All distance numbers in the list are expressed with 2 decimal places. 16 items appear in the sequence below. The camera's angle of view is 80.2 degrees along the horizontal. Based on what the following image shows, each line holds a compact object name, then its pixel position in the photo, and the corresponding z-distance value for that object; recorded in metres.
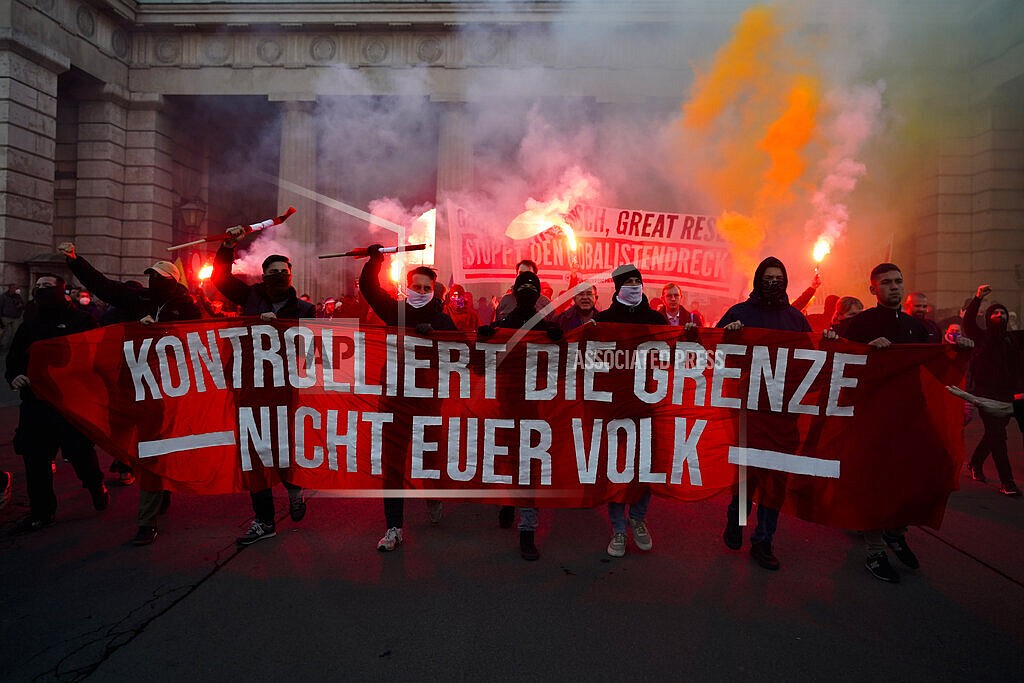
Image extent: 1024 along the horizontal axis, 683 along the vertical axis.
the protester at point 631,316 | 3.57
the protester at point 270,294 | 3.97
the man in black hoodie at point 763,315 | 3.56
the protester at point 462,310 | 8.58
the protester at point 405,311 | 3.79
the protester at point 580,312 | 4.41
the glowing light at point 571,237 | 7.90
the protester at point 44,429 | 3.85
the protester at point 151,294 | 3.94
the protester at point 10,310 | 11.83
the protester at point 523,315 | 3.77
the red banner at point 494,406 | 3.51
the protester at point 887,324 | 3.48
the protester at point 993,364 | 5.12
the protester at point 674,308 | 6.28
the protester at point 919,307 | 5.27
